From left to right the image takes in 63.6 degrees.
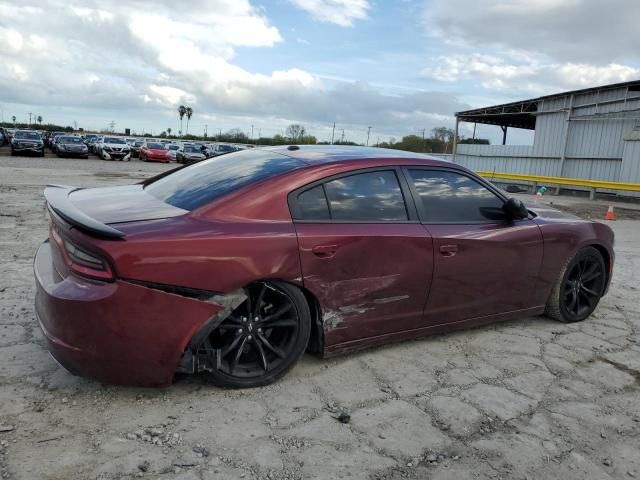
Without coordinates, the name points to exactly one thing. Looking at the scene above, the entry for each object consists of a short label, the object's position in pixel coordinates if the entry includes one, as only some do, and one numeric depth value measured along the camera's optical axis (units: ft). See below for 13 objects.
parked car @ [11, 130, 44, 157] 100.83
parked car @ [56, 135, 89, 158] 108.17
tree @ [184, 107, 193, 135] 381.40
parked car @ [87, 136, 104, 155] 122.79
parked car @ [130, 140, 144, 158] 127.93
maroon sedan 8.82
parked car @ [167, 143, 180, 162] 121.53
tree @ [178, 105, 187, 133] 379.96
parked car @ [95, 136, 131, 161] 109.40
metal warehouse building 72.59
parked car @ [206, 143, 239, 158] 120.18
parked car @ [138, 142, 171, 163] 115.85
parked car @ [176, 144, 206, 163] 118.21
